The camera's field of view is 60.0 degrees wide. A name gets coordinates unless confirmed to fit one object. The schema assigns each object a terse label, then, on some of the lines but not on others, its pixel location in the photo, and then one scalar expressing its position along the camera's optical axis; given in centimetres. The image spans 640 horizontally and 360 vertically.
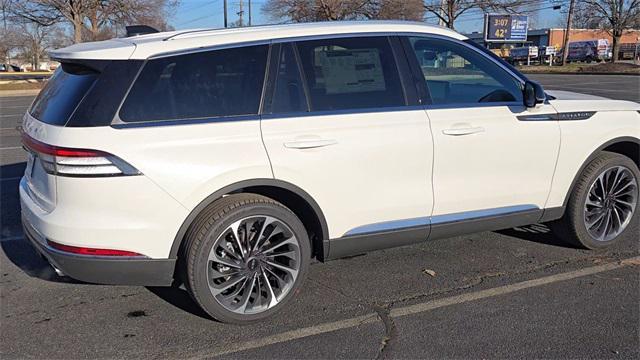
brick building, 8444
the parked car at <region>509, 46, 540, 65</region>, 6412
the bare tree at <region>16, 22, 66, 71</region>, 6571
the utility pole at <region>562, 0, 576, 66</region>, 4681
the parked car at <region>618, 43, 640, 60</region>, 6881
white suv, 306
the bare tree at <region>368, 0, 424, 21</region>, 3812
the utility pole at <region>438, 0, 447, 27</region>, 4053
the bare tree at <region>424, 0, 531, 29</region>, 4044
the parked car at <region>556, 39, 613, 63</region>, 6625
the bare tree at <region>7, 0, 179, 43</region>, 2998
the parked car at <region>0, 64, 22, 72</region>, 7641
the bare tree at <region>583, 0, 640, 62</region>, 5231
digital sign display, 3916
